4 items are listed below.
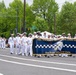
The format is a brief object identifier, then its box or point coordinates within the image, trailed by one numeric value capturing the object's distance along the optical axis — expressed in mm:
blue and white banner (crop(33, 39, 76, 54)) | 23219
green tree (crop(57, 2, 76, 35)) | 67550
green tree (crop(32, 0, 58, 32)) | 71000
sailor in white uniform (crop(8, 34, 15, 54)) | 27719
